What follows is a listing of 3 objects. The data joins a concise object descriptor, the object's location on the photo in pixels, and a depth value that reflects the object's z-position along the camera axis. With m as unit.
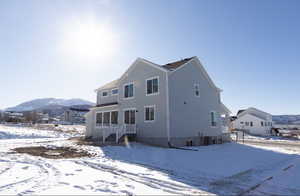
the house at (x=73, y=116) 98.79
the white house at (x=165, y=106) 15.76
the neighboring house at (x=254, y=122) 42.44
